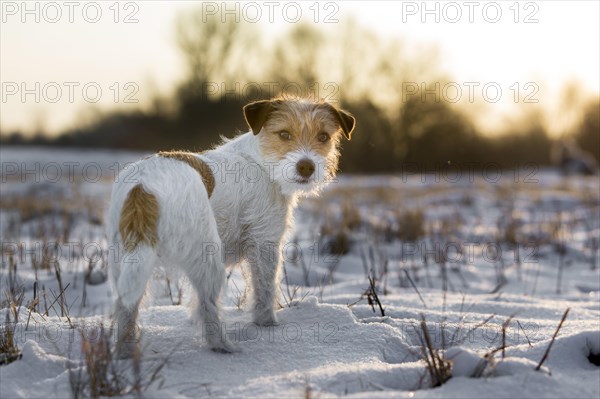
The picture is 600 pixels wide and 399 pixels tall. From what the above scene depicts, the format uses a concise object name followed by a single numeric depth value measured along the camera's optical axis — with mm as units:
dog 3135
